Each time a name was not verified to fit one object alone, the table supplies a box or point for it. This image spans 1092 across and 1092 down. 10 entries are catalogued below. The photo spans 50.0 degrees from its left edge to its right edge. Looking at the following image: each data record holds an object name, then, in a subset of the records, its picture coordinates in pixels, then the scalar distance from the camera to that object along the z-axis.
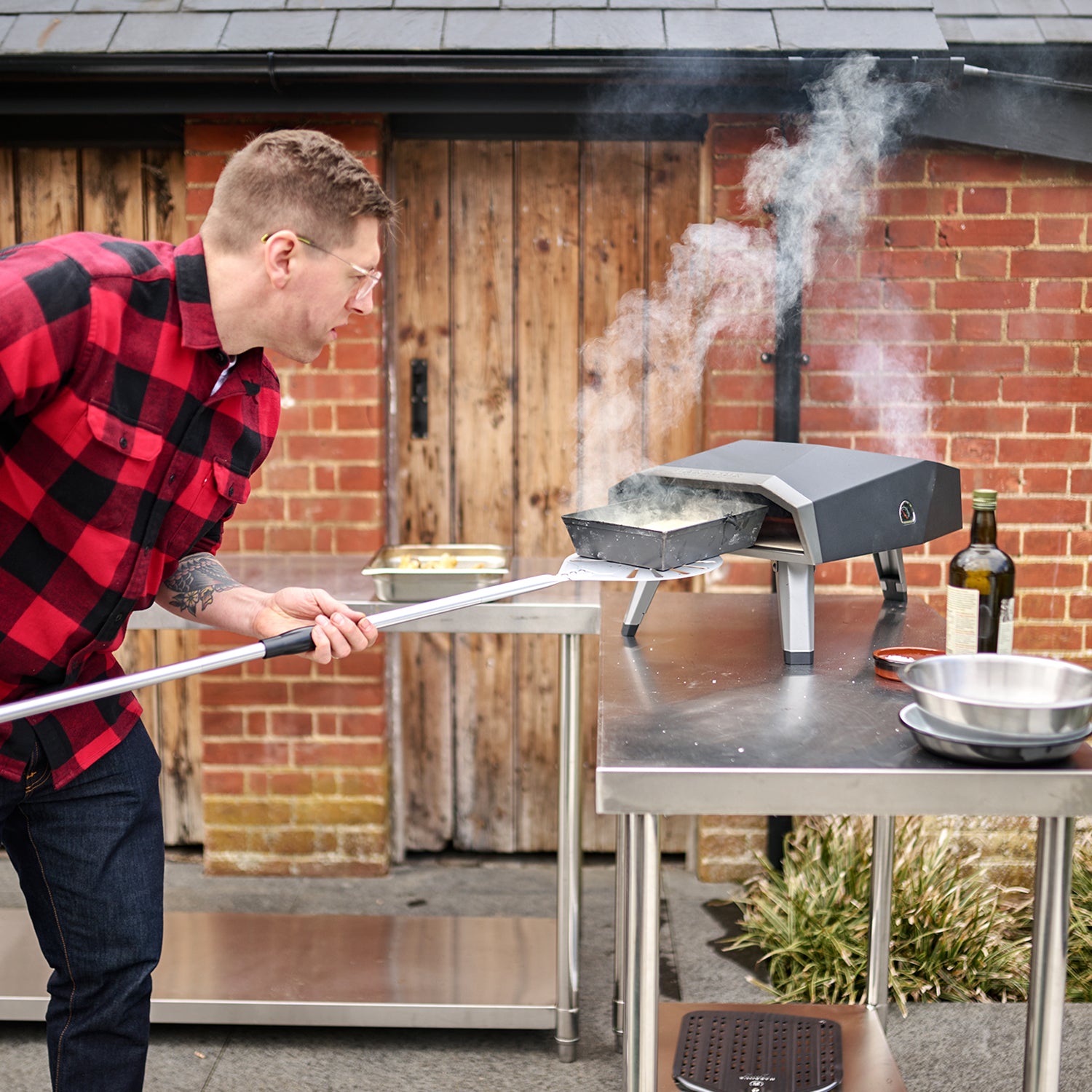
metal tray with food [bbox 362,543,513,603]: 3.17
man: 1.99
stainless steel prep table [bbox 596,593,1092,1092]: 1.84
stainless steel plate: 1.82
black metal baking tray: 2.44
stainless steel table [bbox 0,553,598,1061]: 3.19
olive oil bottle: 2.36
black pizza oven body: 2.49
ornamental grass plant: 3.47
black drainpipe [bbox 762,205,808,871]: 3.98
